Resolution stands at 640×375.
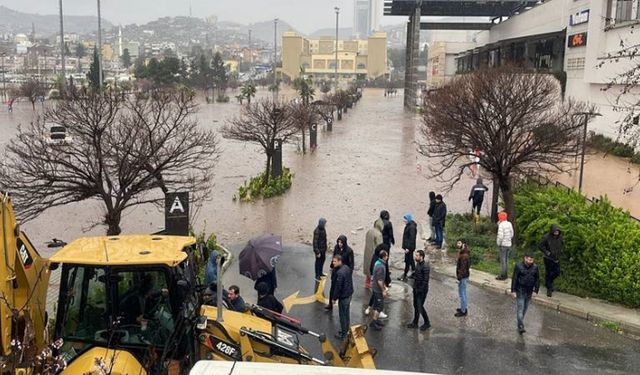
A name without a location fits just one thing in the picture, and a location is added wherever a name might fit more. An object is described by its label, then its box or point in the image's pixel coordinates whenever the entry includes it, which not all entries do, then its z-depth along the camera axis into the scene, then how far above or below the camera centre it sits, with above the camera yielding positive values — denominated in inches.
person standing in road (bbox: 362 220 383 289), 480.1 -120.7
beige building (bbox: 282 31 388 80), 7249.0 +307.8
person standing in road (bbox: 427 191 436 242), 597.6 -118.6
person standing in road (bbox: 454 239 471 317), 412.2 -120.7
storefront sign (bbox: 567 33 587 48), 1503.1 +133.9
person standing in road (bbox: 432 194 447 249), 575.8 -119.8
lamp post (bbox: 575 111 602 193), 685.7 -28.2
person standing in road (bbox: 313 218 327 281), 484.4 -119.6
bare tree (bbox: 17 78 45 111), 2382.5 -45.6
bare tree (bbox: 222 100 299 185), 898.1 -64.3
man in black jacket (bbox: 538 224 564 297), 450.6 -114.7
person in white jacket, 479.2 -113.4
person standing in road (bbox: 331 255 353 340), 382.0 -124.1
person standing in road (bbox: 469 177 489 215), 674.8 -111.8
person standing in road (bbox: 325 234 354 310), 440.5 -116.8
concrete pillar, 2687.0 +152.3
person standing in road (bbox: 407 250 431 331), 391.2 -126.0
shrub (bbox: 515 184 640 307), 434.6 -111.3
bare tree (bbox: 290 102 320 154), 1165.1 -59.2
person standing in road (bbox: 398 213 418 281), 496.6 -119.5
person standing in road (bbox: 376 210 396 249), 487.8 -110.8
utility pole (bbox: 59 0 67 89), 2142.0 +155.2
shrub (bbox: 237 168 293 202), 827.4 -139.9
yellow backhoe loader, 230.7 -85.4
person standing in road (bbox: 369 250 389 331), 394.9 -126.0
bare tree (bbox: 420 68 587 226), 595.2 -36.6
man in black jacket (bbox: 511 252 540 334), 386.6 -117.2
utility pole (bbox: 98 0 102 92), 1828.2 +84.9
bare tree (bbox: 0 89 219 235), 444.1 -60.5
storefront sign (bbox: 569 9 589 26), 1483.8 +188.0
